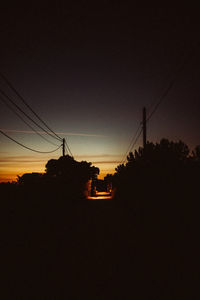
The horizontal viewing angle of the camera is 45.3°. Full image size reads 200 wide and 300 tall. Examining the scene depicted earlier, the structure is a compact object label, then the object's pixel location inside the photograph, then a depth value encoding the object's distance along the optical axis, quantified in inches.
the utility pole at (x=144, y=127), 603.5
